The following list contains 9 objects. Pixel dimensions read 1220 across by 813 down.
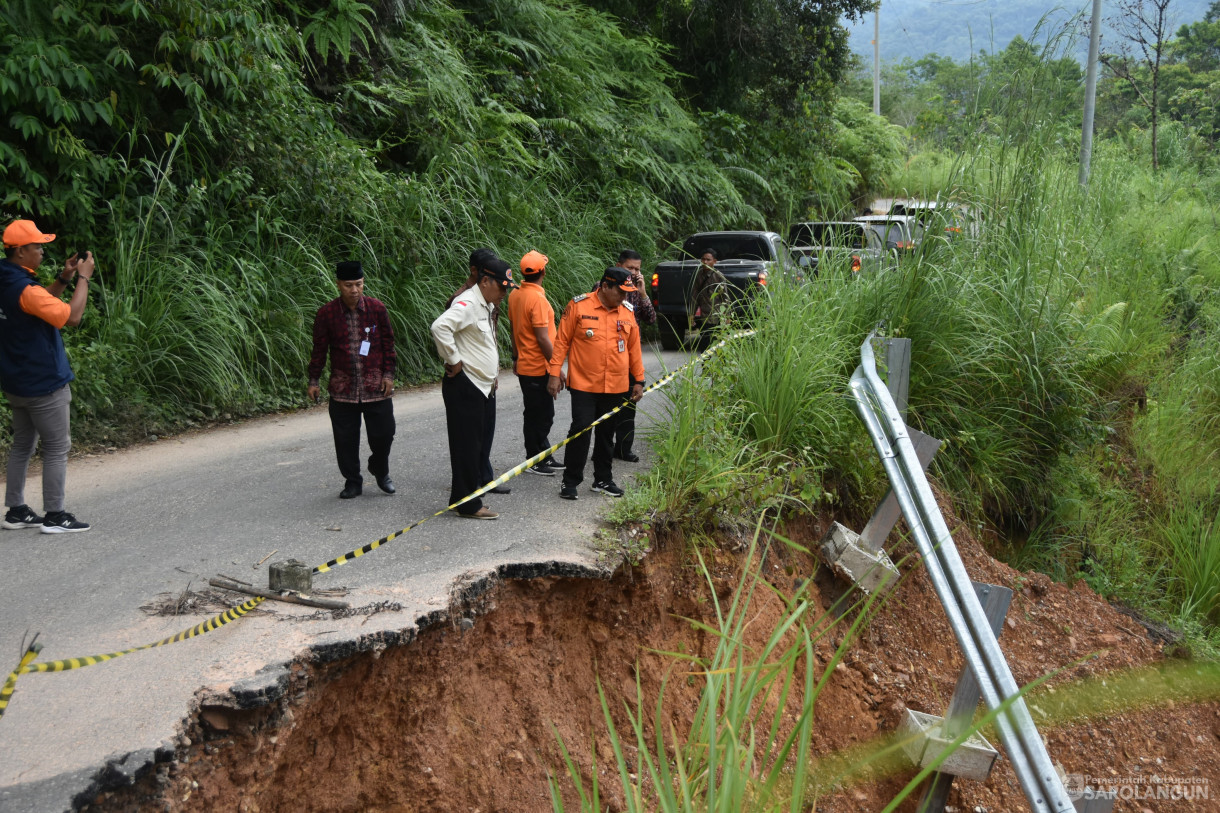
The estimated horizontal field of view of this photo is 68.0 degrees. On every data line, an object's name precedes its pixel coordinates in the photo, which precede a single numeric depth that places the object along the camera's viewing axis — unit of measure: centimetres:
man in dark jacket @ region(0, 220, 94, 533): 552
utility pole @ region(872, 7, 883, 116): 3422
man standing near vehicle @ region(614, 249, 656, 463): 705
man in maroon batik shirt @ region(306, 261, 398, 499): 656
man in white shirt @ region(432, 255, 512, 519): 602
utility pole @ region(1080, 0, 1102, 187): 1044
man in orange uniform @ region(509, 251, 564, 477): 697
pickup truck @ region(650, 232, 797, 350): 1242
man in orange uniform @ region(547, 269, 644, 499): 650
